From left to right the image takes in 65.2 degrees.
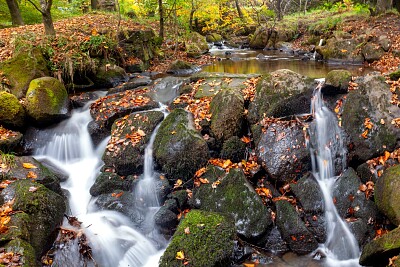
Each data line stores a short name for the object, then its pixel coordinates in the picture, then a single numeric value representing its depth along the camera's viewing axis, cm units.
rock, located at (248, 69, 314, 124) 692
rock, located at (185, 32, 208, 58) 1604
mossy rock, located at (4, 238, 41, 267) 399
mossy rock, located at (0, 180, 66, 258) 459
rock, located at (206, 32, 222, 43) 2344
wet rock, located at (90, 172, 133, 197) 657
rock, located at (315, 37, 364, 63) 1374
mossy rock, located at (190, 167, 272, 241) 553
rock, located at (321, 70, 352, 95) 701
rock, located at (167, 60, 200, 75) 1262
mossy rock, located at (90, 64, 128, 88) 1059
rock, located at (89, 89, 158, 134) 812
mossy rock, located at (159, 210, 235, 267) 467
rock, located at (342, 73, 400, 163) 623
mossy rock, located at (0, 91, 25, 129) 755
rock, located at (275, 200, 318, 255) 532
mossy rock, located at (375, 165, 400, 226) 498
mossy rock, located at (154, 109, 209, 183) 659
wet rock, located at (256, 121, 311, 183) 621
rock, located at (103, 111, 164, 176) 694
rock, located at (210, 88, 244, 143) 700
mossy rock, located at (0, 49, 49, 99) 849
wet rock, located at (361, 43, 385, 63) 1298
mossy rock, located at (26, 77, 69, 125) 793
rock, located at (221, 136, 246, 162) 678
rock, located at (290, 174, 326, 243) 557
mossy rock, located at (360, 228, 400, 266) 442
